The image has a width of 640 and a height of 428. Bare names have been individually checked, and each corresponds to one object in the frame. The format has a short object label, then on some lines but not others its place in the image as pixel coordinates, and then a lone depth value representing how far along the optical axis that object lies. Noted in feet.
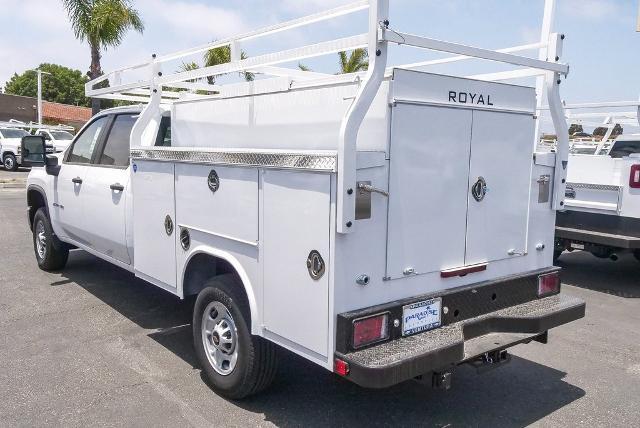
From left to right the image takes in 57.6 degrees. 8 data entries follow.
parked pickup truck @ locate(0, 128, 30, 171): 79.87
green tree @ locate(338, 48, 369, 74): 71.77
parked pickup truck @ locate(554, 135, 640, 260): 22.82
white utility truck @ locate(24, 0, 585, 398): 10.07
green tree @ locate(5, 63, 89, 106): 252.01
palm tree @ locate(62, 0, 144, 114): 68.44
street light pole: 109.79
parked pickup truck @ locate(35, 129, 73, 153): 77.77
